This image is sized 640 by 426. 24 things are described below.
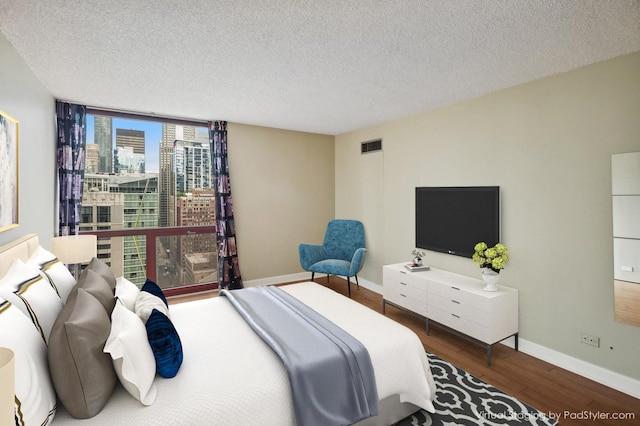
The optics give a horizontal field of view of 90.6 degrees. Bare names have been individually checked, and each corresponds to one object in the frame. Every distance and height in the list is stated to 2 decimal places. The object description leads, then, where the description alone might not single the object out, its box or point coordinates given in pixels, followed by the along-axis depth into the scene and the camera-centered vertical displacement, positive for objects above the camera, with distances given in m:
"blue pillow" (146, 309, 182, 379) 1.56 -0.67
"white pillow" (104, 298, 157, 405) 1.36 -0.65
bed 1.37 -0.82
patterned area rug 2.06 -1.35
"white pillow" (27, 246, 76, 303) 1.85 -0.36
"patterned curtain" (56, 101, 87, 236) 3.66 +0.61
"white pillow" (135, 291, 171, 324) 1.80 -0.56
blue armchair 4.59 -0.57
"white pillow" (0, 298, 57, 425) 1.06 -0.56
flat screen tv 3.29 -0.07
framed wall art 2.01 +0.28
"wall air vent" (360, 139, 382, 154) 4.72 +1.02
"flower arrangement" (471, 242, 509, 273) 2.96 -0.43
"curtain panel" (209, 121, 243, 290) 4.57 +0.17
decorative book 3.69 -0.65
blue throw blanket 1.59 -0.85
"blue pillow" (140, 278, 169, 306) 2.33 -0.57
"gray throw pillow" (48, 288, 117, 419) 1.23 -0.60
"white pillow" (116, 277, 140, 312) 1.92 -0.51
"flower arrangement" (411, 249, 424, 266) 3.80 -0.54
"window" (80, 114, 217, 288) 4.09 +0.19
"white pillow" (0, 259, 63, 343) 1.38 -0.38
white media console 2.85 -0.92
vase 3.00 -0.63
